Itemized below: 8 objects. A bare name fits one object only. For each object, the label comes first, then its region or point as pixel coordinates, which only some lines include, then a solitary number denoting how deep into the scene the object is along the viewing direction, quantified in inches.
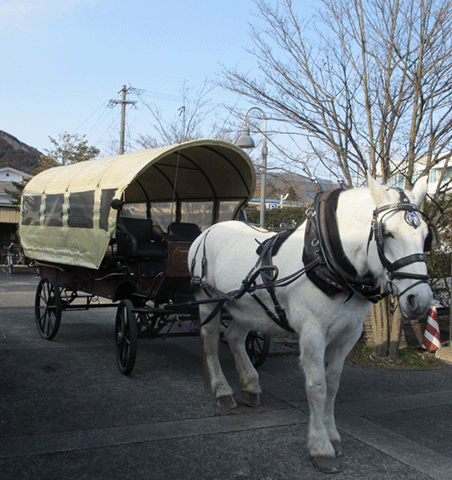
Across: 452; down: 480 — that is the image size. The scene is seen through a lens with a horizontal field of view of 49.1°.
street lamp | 307.7
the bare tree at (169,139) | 599.7
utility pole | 887.1
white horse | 117.6
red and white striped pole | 274.1
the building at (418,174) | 270.6
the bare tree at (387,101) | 249.1
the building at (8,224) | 845.2
